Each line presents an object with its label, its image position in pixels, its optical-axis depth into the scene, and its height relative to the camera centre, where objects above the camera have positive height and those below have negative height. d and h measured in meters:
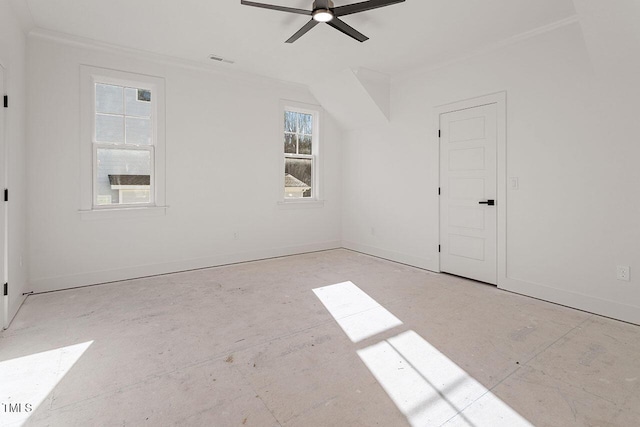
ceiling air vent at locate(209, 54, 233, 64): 4.15 +1.96
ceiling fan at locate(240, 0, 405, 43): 2.52 +1.60
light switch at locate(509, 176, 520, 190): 3.54 +0.31
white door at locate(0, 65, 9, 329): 2.56 +0.00
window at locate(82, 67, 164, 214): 3.76 +0.85
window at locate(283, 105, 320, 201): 5.44 +0.99
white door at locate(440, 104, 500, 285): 3.79 +0.23
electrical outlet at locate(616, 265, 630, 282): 2.84 -0.52
